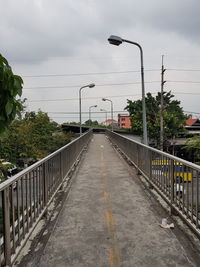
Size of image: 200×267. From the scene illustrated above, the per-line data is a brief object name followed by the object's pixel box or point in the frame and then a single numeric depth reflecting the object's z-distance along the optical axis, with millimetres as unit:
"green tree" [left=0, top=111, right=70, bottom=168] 19247
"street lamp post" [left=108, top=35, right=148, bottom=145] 9180
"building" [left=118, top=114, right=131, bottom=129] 118300
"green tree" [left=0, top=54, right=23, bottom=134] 2207
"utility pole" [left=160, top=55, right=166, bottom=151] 23400
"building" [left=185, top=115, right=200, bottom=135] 51772
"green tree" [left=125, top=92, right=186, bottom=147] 33875
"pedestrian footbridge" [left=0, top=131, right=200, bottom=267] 2943
